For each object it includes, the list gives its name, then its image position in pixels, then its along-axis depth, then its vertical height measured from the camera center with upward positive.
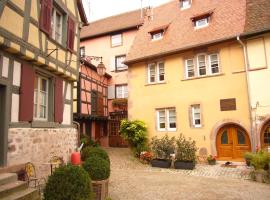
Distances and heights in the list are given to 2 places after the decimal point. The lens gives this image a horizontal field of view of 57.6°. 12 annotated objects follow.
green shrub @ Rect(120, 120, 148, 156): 13.21 -0.14
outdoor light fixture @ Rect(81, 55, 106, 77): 11.99 +3.07
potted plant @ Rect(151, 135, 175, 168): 11.23 -1.01
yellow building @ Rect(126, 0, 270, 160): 11.59 +2.68
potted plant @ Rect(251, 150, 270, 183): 8.41 -1.28
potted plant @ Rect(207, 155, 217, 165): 11.47 -1.40
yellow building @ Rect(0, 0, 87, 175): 5.85 +1.58
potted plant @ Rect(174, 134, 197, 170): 10.72 -1.13
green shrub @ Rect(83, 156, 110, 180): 5.99 -0.88
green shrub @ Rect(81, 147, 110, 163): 7.40 -0.63
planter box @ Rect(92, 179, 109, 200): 5.86 -1.35
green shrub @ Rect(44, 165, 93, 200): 4.38 -0.95
